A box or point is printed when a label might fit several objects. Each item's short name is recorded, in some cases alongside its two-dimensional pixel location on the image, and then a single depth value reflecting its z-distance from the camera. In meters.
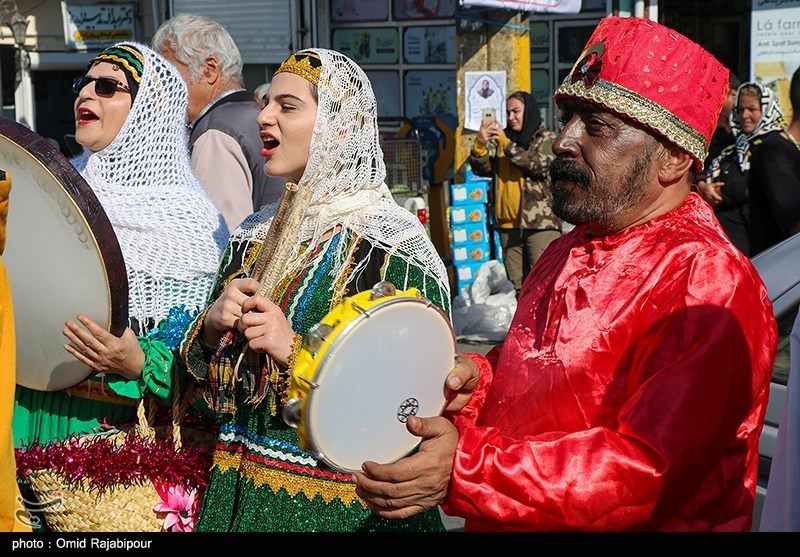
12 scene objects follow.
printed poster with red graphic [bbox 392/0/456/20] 12.22
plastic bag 8.62
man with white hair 4.38
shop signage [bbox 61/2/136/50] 15.20
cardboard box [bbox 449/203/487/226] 9.47
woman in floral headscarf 6.77
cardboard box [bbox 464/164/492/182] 9.52
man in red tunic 1.87
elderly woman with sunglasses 3.39
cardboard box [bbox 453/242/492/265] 9.52
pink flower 3.07
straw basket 3.03
